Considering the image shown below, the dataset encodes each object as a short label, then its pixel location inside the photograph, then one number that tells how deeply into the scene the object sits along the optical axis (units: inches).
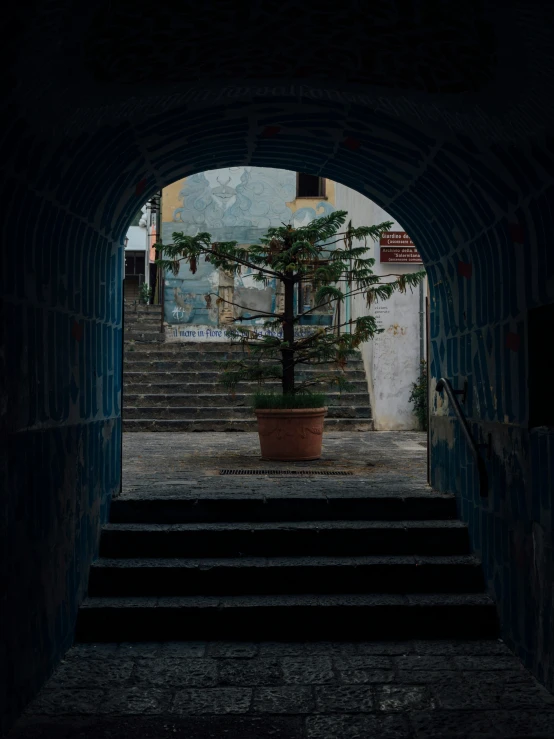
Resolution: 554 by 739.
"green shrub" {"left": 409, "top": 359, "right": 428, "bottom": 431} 483.2
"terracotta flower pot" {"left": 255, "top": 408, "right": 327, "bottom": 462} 320.8
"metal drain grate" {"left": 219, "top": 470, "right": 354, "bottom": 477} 269.7
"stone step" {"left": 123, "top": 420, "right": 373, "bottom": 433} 473.1
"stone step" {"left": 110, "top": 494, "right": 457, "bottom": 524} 202.4
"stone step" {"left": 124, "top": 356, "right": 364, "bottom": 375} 558.6
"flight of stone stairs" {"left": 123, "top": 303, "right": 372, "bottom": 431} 479.8
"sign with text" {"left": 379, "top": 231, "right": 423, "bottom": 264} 503.5
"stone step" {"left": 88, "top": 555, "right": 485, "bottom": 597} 180.4
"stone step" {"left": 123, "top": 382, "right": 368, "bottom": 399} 519.2
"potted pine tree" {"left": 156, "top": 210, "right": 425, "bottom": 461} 321.4
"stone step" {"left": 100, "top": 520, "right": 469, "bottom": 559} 191.6
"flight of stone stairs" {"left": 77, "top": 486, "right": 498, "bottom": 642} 170.1
